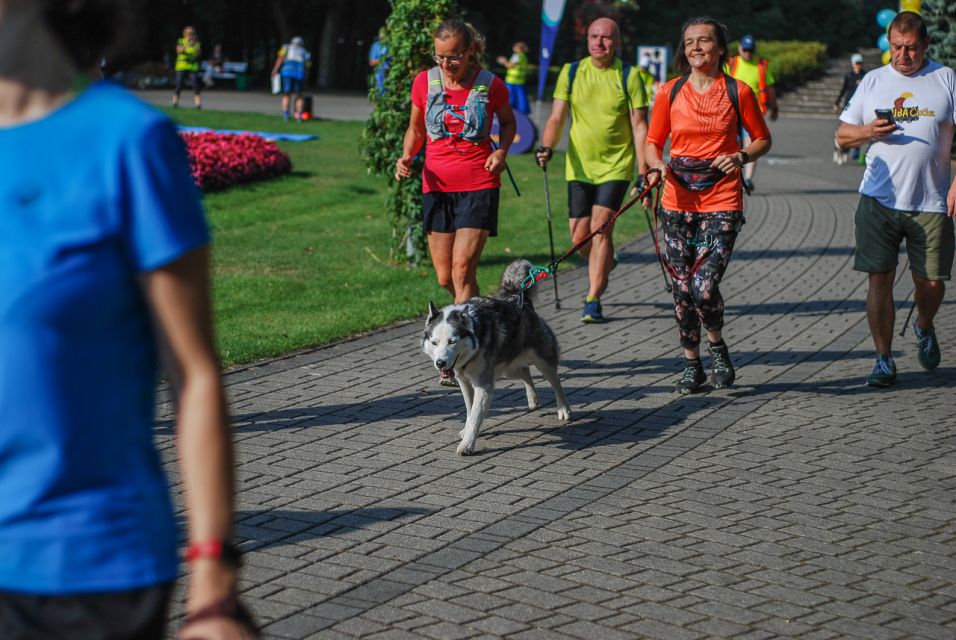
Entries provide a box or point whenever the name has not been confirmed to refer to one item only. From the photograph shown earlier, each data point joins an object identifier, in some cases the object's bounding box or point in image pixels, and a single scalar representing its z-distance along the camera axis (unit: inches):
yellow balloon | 593.3
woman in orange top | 317.7
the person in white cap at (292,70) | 1160.8
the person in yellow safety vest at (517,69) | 1102.4
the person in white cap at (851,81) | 1021.8
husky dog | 264.2
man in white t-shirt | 317.4
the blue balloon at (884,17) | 749.8
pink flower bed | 705.0
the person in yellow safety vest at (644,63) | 1121.6
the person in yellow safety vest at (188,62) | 1253.2
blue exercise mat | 977.4
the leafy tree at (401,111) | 486.0
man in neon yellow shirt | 396.2
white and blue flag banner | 871.7
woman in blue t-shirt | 80.5
